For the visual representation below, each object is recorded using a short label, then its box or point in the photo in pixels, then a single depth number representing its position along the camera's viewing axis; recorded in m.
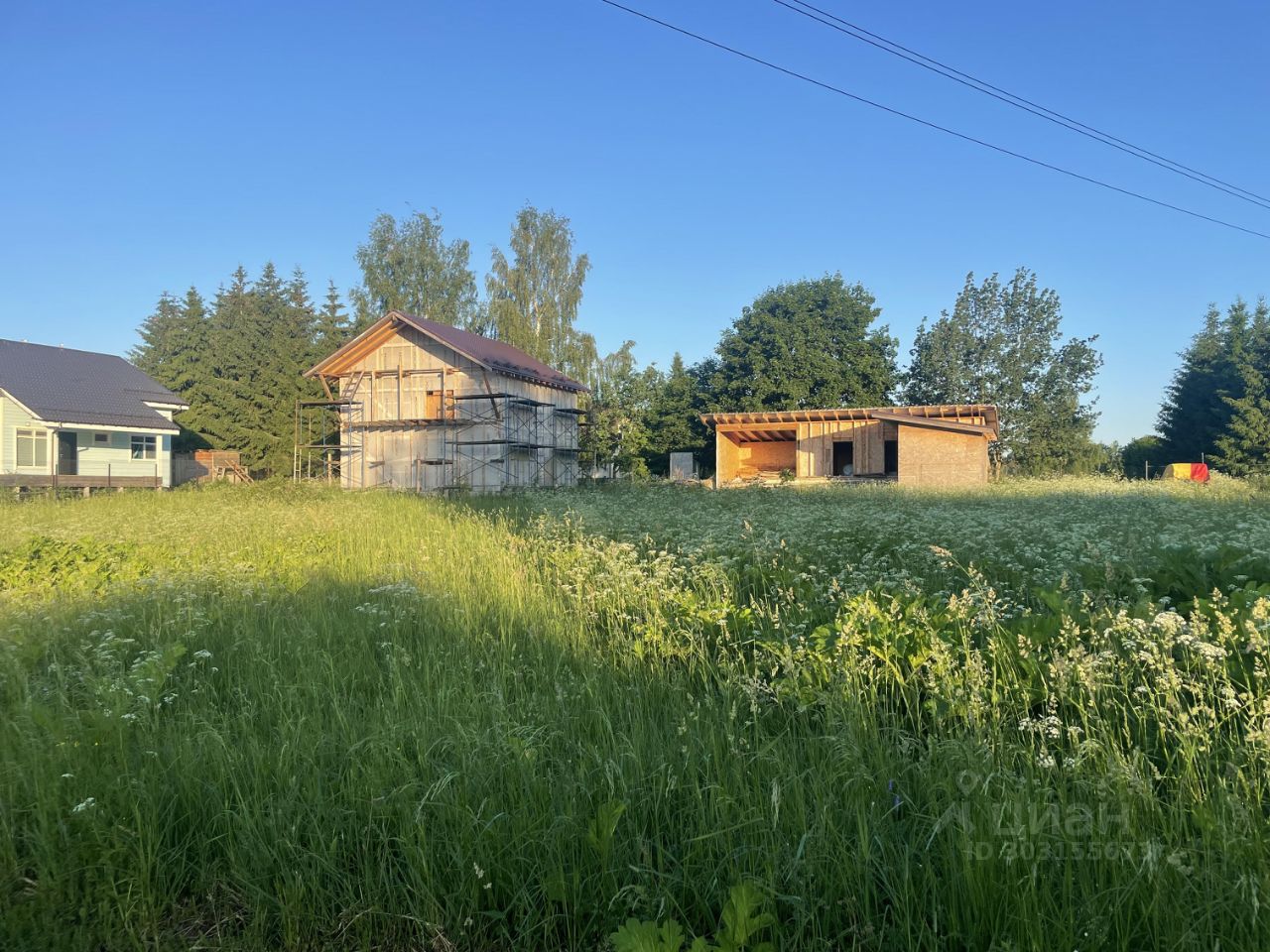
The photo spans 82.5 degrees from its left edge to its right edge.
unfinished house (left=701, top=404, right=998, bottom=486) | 23.59
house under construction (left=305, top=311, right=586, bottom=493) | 26.88
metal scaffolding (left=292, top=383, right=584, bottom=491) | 26.84
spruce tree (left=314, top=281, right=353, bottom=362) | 45.38
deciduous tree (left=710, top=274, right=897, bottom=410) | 37.91
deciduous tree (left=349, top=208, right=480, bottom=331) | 41.47
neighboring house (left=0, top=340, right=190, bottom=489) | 26.16
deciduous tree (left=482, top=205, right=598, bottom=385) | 39.75
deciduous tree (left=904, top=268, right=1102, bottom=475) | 38.84
